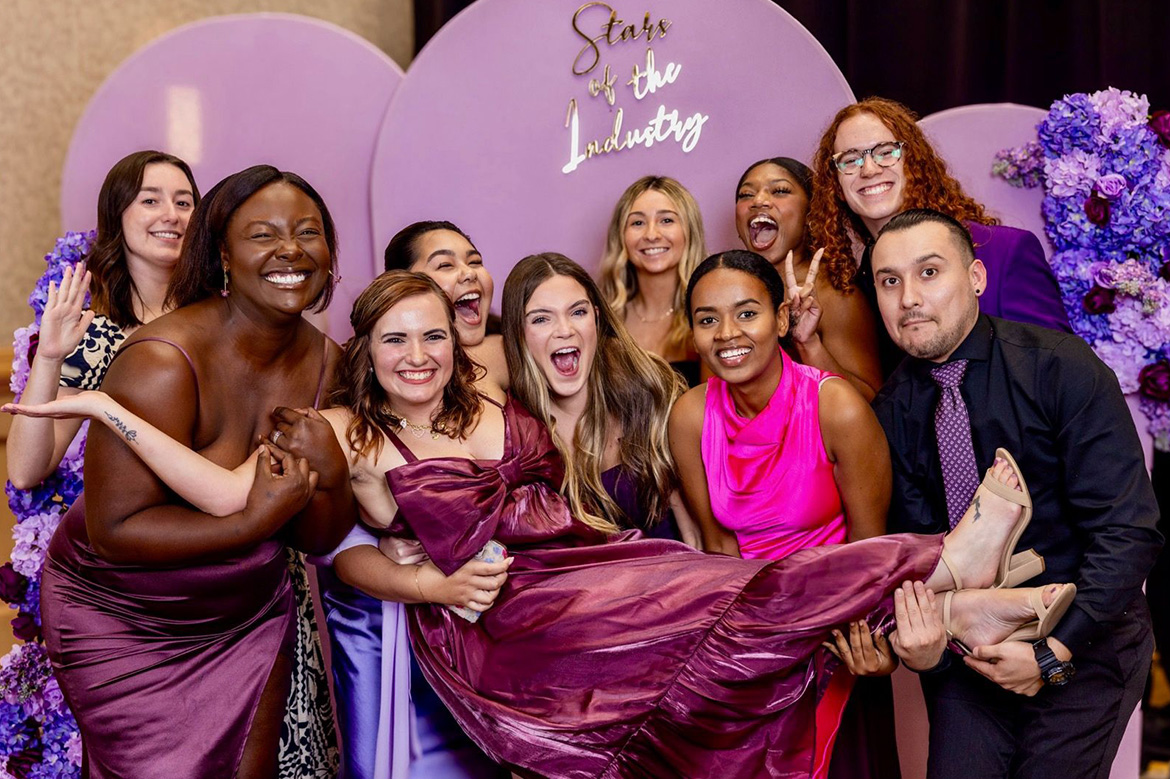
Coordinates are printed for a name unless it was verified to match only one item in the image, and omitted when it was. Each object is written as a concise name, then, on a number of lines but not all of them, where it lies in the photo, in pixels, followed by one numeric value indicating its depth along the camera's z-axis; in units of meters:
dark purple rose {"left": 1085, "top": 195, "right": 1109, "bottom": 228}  3.33
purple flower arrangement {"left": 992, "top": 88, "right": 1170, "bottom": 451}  3.29
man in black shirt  2.53
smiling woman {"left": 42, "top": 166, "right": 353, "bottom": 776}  2.52
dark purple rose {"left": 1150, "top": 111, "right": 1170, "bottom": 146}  3.33
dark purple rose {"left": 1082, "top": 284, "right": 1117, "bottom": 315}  3.33
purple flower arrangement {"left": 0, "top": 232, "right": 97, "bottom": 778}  3.25
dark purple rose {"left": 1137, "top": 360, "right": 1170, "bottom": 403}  3.30
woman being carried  2.55
